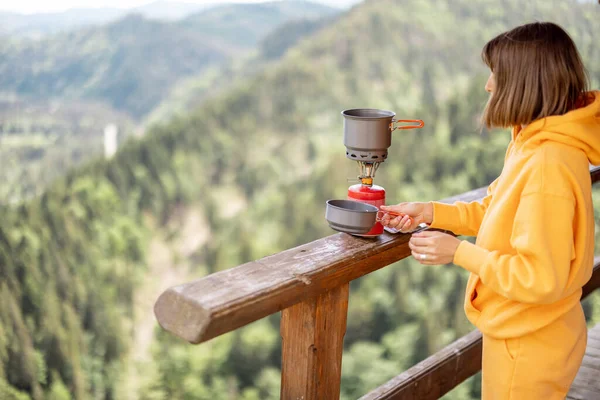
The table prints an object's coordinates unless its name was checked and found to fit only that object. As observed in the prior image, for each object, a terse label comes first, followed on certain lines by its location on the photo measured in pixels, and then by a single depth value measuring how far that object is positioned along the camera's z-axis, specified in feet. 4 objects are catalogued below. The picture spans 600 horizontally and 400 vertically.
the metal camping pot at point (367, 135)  4.21
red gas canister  4.39
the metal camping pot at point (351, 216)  4.17
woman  3.44
